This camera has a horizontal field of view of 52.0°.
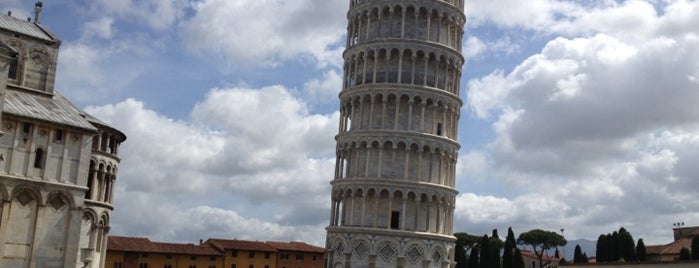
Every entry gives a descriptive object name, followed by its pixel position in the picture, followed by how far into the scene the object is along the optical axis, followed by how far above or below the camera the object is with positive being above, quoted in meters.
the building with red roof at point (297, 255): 78.69 -0.94
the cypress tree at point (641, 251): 58.84 +1.52
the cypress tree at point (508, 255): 67.00 +0.55
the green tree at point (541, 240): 95.06 +3.10
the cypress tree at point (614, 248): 59.75 +1.66
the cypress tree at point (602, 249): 60.80 +1.52
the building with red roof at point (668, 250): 60.22 +1.94
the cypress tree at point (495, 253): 67.50 +0.60
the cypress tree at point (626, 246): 58.89 +1.84
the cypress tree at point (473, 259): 69.25 -0.07
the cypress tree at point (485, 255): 67.25 +0.40
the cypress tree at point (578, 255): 66.71 +0.97
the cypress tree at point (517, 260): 66.88 +0.10
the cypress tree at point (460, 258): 72.93 -0.05
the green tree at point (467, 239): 93.88 +2.51
